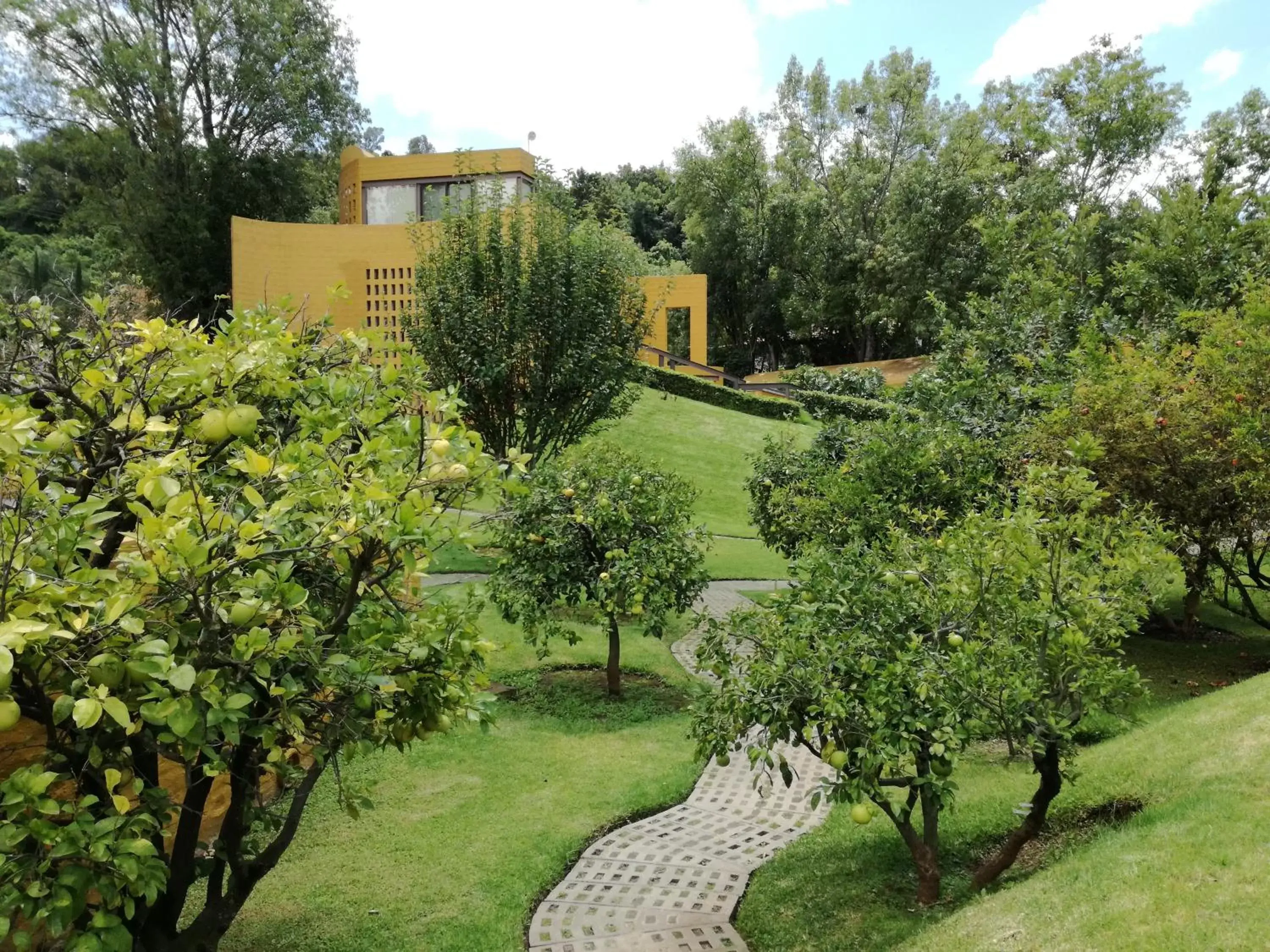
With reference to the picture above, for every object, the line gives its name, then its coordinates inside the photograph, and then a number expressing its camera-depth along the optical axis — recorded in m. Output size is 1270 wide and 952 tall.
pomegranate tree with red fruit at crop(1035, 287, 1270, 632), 7.91
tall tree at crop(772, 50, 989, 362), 35.97
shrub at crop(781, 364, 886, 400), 31.66
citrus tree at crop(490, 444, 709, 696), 8.21
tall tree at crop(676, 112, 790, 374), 41.16
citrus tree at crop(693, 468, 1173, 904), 3.97
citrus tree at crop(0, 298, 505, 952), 2.19
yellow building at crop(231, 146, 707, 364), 19.97
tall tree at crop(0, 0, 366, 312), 27.08
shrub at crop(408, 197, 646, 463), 11.87
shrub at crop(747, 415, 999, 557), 8.59
